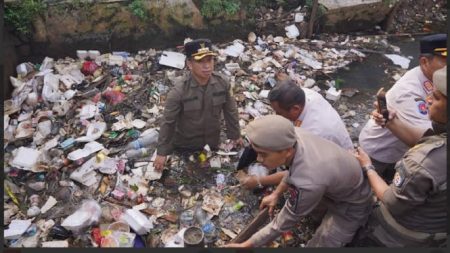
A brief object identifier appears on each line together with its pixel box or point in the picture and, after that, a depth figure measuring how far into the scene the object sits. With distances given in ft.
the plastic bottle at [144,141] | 15.40
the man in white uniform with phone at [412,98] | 10.17
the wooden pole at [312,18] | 22.15
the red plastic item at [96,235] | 11.70
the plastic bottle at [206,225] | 12.21
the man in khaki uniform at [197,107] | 12.00
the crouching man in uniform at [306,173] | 8.23
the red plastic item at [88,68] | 18.99
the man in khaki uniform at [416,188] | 7.64
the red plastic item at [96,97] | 17.44
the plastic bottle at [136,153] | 15.12
